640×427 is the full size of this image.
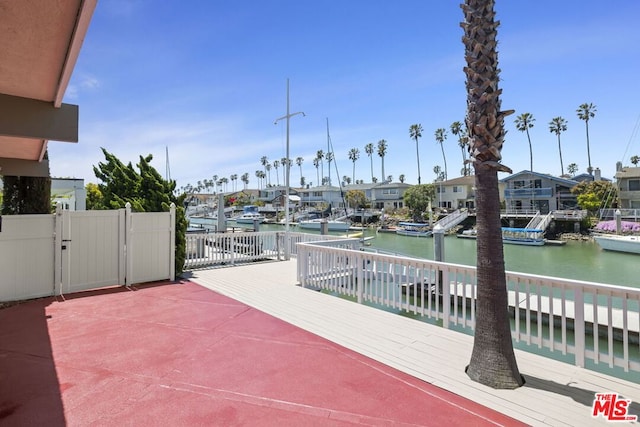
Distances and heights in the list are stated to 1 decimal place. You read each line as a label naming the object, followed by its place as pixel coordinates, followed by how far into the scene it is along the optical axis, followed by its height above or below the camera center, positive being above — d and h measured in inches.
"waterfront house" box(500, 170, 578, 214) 1493.6 +113.6
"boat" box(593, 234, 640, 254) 911.0 -79.0
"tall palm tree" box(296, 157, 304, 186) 4099.4 +764.9
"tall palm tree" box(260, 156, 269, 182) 4450.3 +837.2
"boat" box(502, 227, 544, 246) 1139.3 -67.7
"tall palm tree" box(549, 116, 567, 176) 2107.5 +585.7
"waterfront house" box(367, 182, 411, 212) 2176.4 +170.0
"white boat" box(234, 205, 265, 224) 2165.4 +66.6
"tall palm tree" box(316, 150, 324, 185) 3585.6 +715.3
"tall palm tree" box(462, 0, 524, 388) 119.9 +10.0
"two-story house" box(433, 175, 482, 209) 1825.8 +145.2
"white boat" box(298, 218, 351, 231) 1637.9 -17.6
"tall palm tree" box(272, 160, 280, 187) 4176.7 +751.3
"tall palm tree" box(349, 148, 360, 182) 3486.7 +693.6
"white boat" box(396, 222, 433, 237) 1470.2 -46.7
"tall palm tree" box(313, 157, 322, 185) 3677.2 +655.5
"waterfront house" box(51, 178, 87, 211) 791.7 +92.4
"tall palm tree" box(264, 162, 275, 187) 4436.5 +732.4
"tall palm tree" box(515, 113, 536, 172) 2046.0 +597.4
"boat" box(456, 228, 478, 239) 1335.4 -65.3
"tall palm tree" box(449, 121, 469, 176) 2364.7 +666.8
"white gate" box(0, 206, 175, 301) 236.8 -18.9
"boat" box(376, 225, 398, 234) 1661.5 -44.1
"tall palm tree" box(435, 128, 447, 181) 2615.7 +651.7
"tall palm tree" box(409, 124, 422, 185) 2652.6 +712.1
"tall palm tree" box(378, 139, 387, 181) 3021.7 +665.6
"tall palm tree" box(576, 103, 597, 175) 1968.5 +622.0
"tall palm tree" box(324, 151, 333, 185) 3194.9 +493.6
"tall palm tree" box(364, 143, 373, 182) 3185.3 +694.0
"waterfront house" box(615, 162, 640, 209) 1312.7 +108.3
